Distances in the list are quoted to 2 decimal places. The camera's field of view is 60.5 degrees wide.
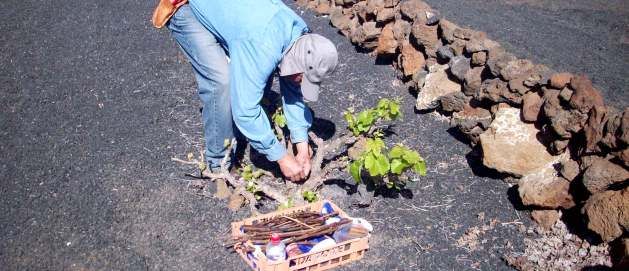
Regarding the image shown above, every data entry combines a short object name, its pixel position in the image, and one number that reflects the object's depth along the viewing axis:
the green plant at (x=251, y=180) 3.75
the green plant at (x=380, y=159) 3.51
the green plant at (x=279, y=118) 4.21
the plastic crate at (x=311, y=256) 3.06
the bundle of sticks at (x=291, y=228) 3.19
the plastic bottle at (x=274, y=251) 3.06
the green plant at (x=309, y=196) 3.74
